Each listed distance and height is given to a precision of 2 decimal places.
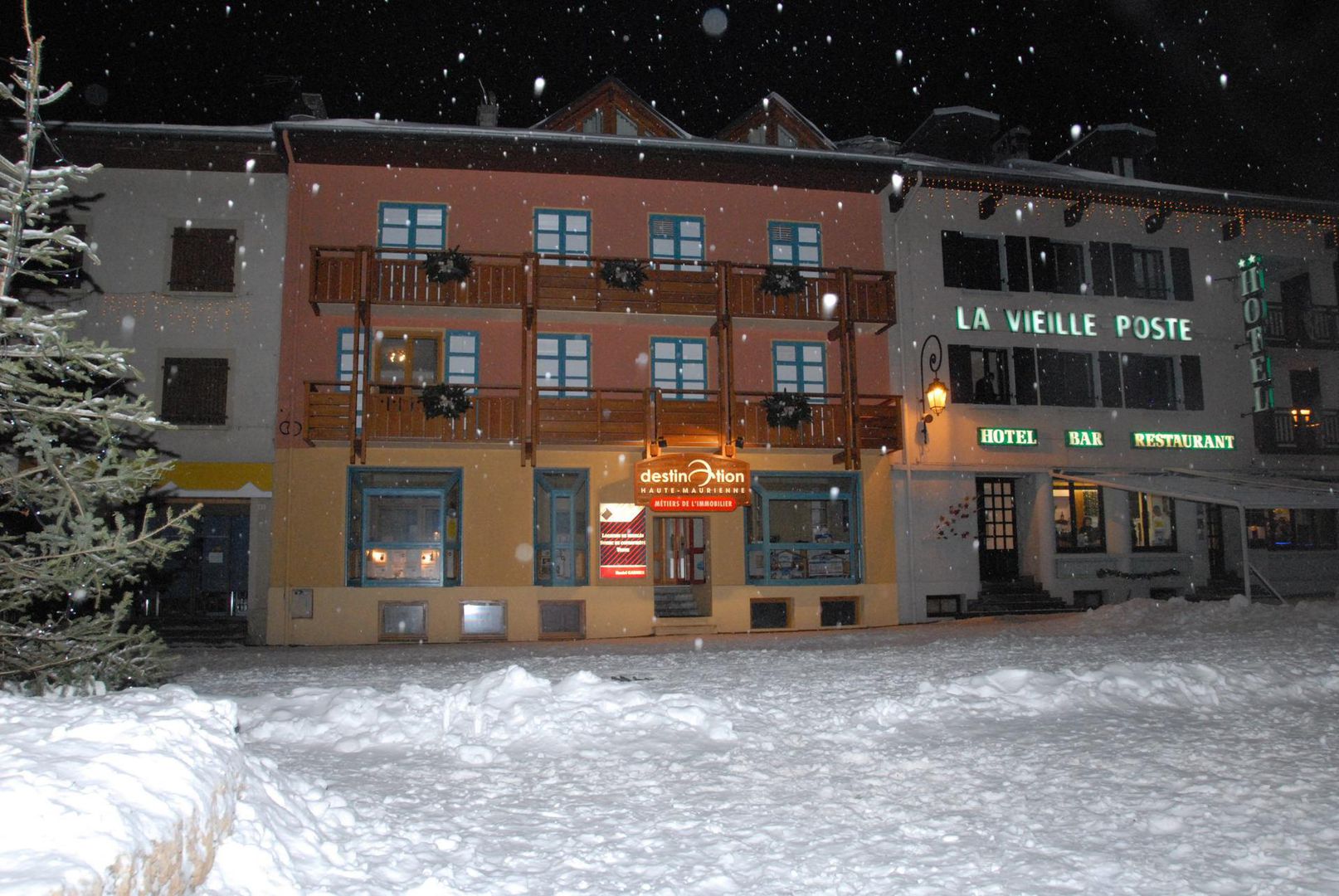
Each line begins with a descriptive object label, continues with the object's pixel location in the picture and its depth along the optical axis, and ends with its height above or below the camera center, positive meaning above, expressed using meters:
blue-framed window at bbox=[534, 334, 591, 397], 20.16 +4.03
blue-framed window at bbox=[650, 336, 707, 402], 20.59 +4.03
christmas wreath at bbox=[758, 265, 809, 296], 20.23 +5.74
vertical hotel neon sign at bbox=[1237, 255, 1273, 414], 22.86 +5.26
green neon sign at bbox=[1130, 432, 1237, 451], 22.36 +2.44
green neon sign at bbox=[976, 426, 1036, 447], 21.31 +2.46
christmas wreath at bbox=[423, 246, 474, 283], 18.75 +5.70
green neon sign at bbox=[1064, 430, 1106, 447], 21.92 +2.45
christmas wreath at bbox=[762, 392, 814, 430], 19.72 +2.91
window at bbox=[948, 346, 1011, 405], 21.50 +3.93
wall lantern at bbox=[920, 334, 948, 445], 20.27 +3.27
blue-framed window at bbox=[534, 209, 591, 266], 20.38 +6.90
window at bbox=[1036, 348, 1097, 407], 22.09 +3.93
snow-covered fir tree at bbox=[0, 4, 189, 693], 4.79 +0.45
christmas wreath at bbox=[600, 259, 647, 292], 19.59 +5.76
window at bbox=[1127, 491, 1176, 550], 22.47 +0.50
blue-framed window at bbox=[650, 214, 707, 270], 20.94 +6.96
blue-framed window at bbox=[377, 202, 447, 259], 19.84 +6.89
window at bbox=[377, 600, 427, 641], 18.42 -1.39
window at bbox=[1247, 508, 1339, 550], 23.47 +0.28
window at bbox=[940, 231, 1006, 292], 21.91 +6.68
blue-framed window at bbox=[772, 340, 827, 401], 21.17 +4.05
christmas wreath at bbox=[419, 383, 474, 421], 18.36 +2.94
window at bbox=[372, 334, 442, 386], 19.73 +4.03
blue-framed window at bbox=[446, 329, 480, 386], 19.80 +4.06
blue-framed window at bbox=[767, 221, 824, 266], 21.38 +6.94
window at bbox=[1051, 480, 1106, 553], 22.00 +0.60
